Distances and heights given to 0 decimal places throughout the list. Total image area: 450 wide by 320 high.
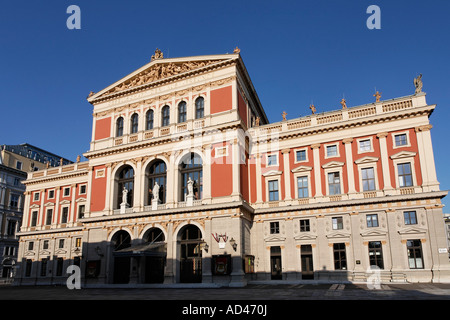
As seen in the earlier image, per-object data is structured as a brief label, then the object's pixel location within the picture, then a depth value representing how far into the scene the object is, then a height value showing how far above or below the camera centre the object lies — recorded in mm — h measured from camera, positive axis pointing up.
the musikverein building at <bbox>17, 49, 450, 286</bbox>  30422 +6268
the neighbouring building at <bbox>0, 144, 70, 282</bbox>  58875 +9938
